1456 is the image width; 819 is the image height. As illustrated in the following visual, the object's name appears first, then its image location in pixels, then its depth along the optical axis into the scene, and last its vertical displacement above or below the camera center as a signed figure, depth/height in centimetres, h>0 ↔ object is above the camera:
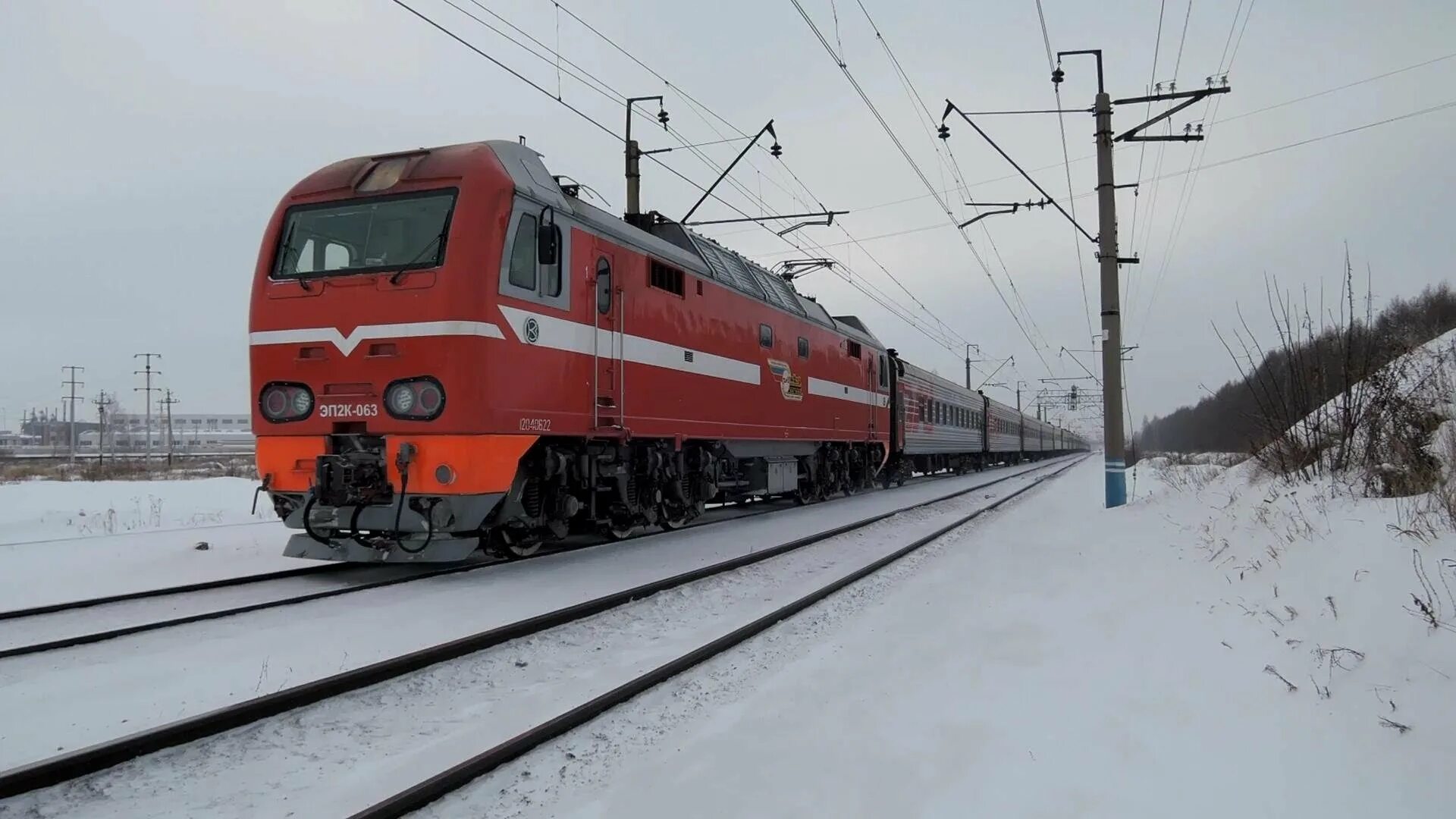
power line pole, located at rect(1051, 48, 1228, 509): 1350 +207
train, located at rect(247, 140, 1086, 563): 693 +74
